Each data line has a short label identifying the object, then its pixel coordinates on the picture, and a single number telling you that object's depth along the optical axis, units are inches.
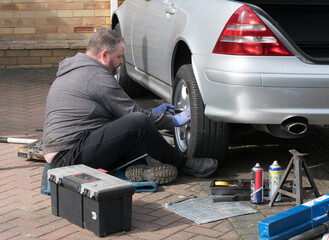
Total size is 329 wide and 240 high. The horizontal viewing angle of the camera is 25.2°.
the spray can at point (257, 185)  194.7
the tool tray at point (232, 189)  202.7
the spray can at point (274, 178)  195.6
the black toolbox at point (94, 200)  171.6
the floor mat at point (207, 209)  185.0
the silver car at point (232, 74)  196.9
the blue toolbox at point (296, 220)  163.5
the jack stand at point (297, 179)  189.9
